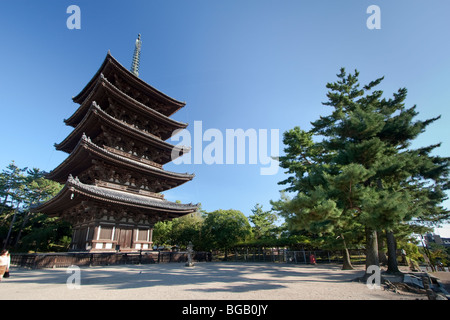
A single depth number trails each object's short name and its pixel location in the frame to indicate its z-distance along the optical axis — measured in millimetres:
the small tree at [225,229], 24000
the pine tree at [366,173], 7699
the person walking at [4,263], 8552
